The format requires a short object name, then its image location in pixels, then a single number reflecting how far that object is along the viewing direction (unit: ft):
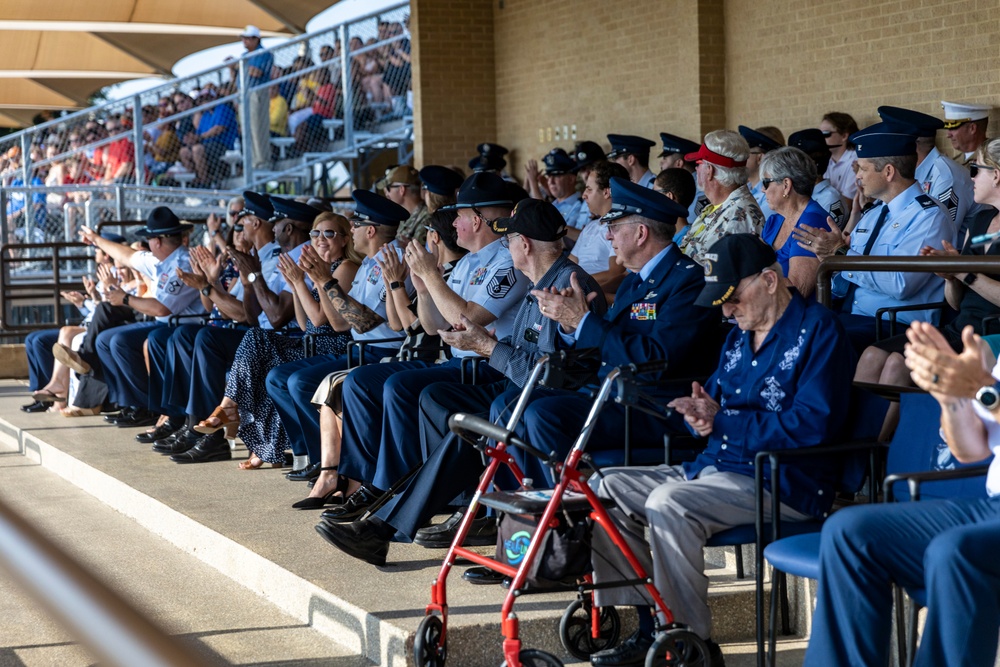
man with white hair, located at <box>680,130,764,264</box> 19.72
